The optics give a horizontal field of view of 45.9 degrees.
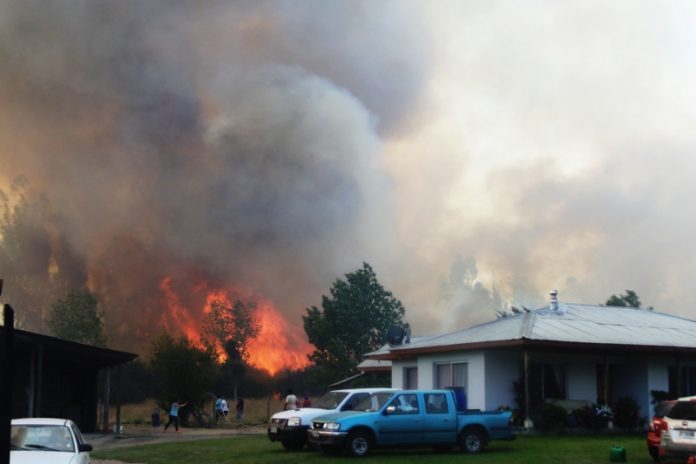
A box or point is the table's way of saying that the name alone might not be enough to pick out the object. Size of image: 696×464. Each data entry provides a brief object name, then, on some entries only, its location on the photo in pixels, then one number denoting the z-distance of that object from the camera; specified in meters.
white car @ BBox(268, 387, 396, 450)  21.73
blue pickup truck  20.11
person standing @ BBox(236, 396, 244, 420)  45.72
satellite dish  34.97
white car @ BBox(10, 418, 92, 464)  12.57
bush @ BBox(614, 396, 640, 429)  28.86
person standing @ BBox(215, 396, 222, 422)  43.69
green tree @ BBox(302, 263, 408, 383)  68.69
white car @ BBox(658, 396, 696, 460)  16.56
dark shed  30.39
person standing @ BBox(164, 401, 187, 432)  38.22
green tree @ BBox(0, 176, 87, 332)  84.31
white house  28.00
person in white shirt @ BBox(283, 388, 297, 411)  29.98
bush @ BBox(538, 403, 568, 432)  27.28
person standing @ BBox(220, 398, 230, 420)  43.75
